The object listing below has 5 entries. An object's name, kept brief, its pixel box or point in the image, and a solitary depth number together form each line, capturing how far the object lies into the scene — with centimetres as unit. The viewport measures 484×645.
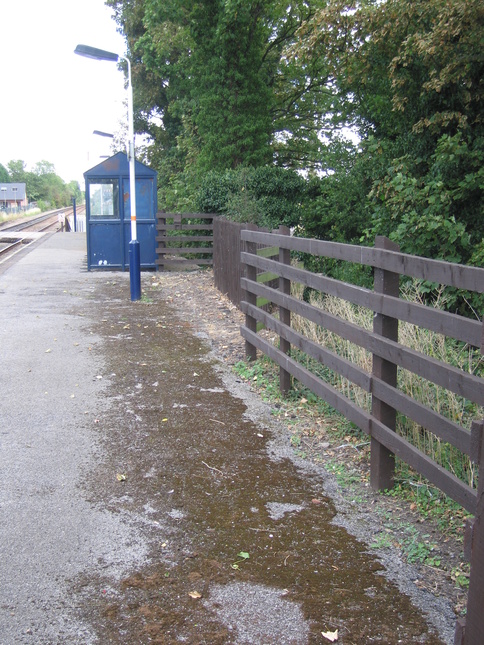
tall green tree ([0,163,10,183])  15706
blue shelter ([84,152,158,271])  1666
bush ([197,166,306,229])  1745
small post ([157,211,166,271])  1739
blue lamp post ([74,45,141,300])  1267
